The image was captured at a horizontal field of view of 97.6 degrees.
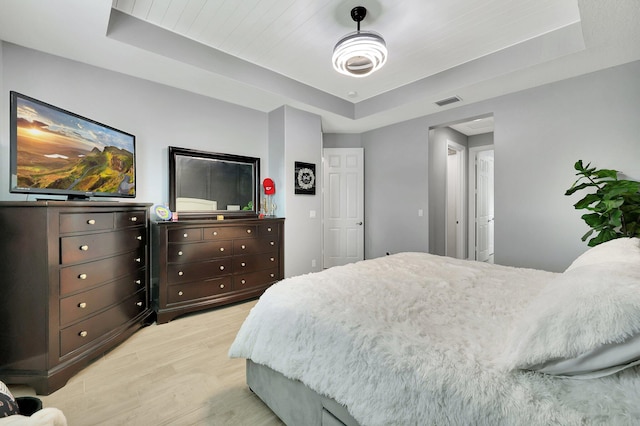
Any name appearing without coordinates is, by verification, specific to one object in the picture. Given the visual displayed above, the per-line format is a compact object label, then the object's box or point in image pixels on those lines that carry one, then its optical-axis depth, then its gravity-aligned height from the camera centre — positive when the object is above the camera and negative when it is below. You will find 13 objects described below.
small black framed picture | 4.04 +0.50
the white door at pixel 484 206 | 5.62 +0.10
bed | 0.72 -0.47
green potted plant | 2.30 +0.02
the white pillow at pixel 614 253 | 1.25 -0.21
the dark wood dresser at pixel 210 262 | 2.82 -0.56
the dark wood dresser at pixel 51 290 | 1.76 -0.52
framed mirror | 3.29 +0.36
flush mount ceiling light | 2.21 +1.30
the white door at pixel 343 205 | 5.09 +0.12
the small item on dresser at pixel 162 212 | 2.92 +0.01
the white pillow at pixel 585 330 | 0.70 -0.33
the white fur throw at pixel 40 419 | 0.61 -0.48
